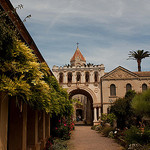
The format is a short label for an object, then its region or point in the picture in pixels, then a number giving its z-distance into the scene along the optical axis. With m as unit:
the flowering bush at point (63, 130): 15.41
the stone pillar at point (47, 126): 12.98
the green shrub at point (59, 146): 10.18
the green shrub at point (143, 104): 9.78
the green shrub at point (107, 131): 18.25
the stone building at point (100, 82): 32.03
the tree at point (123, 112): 16.97
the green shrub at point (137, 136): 10.14
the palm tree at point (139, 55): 40.72
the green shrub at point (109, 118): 20.93
